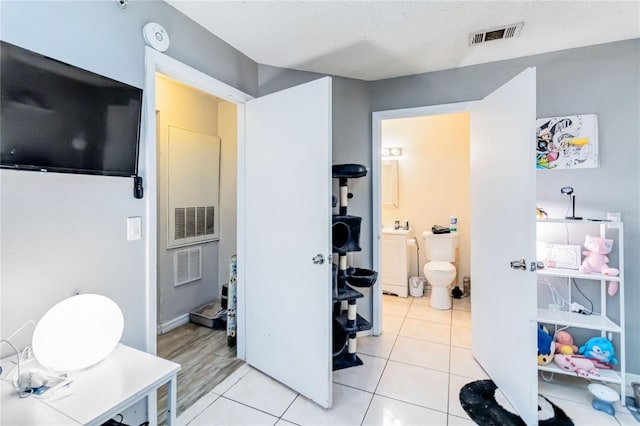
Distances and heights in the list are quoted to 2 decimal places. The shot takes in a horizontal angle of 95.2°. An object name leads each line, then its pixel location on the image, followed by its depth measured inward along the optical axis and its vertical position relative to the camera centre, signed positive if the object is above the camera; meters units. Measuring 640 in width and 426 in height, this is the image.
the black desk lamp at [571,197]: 2.06 +0.12
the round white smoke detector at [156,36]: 1.55 +0.97
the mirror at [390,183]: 4.21 +0.44
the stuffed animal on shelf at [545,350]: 2.00 -0.93
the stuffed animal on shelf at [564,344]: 2.04 -0.93
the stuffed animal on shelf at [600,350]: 1.95 -0.93
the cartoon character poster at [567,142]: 2.09 +0.53
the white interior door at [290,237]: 1.81 -0.16
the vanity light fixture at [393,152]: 4.22 +0.90
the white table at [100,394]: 0.88 -0.61
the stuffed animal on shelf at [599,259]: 1.95 -0.30
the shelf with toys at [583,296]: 1.89 -0.61
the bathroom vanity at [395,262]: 3.86 -0.64
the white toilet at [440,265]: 3.36 -0.61
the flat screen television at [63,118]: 1.01 +0.38
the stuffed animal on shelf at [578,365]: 1.89 -1.00
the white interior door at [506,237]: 1.66 -0.15
